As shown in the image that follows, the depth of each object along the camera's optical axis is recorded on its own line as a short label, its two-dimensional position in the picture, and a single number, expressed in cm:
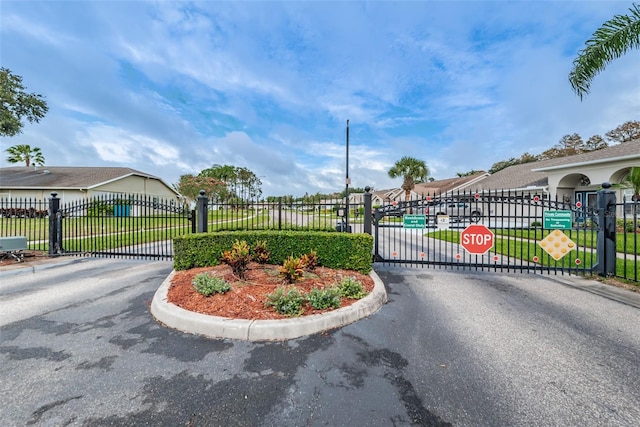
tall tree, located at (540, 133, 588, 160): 4093
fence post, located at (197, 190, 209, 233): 759
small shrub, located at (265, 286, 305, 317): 392
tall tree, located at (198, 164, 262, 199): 5259
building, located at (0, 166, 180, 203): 2567
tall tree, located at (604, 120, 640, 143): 3428
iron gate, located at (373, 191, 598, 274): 625
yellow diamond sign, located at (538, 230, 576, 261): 639
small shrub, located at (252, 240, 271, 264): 609
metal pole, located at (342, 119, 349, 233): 687
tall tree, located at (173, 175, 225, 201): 3468
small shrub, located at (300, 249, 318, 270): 555
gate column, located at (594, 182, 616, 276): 612
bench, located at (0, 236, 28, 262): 789
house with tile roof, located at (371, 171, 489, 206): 3388
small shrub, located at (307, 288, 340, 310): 413
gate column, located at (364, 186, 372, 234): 700
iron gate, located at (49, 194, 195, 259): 841
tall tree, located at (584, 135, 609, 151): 3872
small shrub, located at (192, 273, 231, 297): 450
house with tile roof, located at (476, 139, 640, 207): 1725
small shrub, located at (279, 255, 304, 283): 491
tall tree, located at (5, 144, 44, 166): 3841
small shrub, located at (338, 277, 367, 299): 466
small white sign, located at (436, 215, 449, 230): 698
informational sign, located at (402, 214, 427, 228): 694
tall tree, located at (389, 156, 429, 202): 3766
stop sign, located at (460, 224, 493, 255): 675
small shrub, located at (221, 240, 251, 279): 518
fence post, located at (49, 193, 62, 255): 882
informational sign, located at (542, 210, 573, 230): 626
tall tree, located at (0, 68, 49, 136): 2372
